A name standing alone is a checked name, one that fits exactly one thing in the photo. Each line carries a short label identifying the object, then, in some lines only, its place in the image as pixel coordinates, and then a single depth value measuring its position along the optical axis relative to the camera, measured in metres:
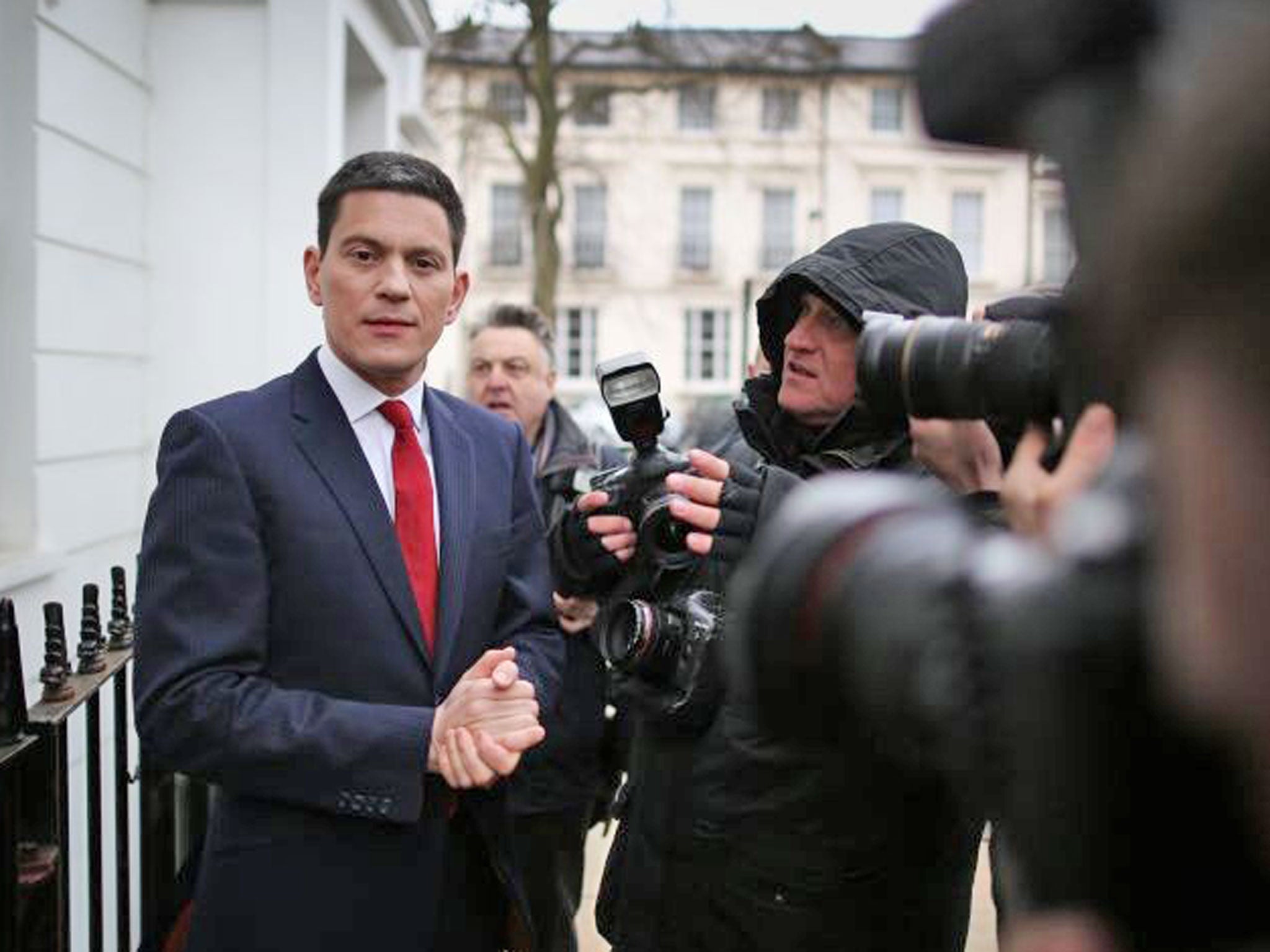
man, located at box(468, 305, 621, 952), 3.50
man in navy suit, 2.04
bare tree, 15.77
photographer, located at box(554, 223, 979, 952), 2.35
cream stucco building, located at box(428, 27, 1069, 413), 41.66
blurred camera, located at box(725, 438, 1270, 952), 0.69
